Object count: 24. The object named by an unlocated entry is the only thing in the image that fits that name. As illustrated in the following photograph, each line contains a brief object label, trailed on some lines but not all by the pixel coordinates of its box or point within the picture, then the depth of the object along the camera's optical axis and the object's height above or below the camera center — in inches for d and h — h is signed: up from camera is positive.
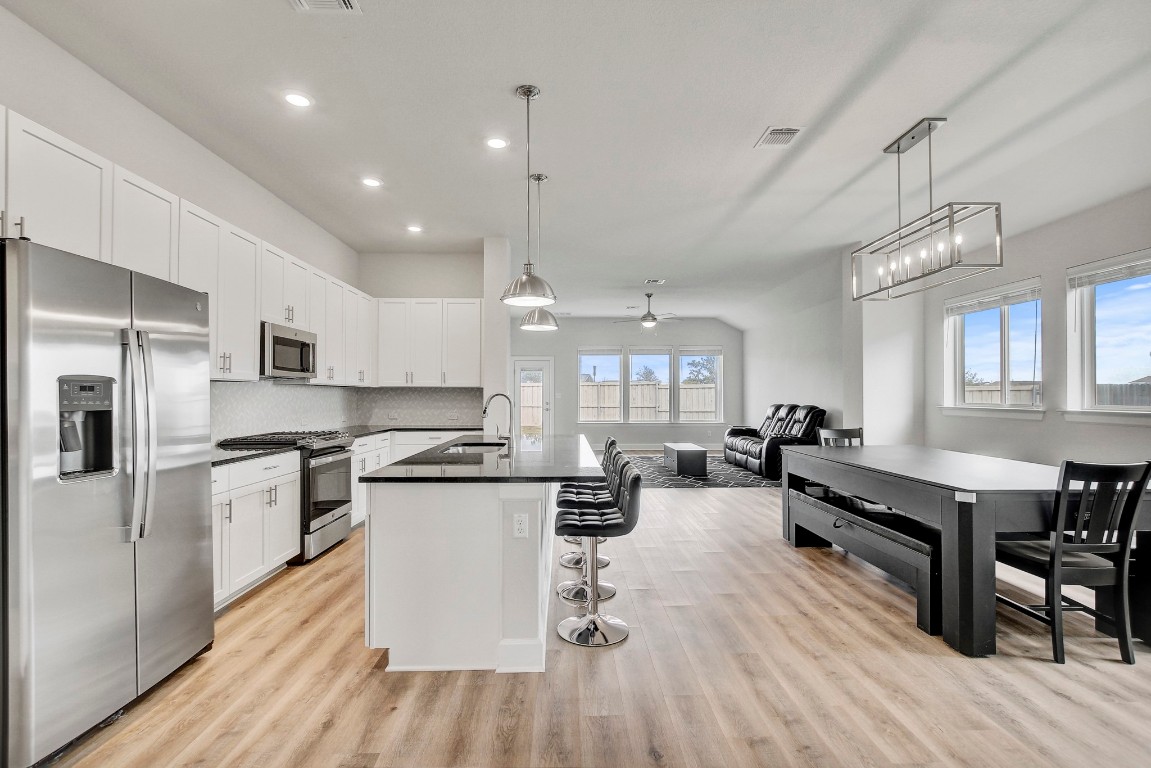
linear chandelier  120.1 +36.2
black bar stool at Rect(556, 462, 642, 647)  109.7 -27.9
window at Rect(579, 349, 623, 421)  474.9 +3.8
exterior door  471.8 -1.4
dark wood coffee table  323.9 -41.2
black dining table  105.4 -25.9
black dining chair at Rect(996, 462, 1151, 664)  99.0 -25.9
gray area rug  298.2 -50.7
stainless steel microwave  159.5 +11.4
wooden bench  115.0 -36.8
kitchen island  101.3 -33.3
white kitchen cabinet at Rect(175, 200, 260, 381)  126.7 +26.9
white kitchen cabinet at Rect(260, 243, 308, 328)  161.5 +31.2
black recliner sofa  314.7 -28.6
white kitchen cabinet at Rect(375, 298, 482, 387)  240.1 +20.6
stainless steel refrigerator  70.3 -14.9
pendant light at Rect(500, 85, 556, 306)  132.5 +23.7
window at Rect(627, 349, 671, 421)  476.1 +3.8
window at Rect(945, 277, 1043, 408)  208.7 +17.5
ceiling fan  353.4 +44.9
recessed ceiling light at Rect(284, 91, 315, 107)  122.2 +64.9
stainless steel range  160.1 -28.0
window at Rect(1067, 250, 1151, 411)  169.8 +18.2
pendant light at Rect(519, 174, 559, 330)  161.9 +20.4
